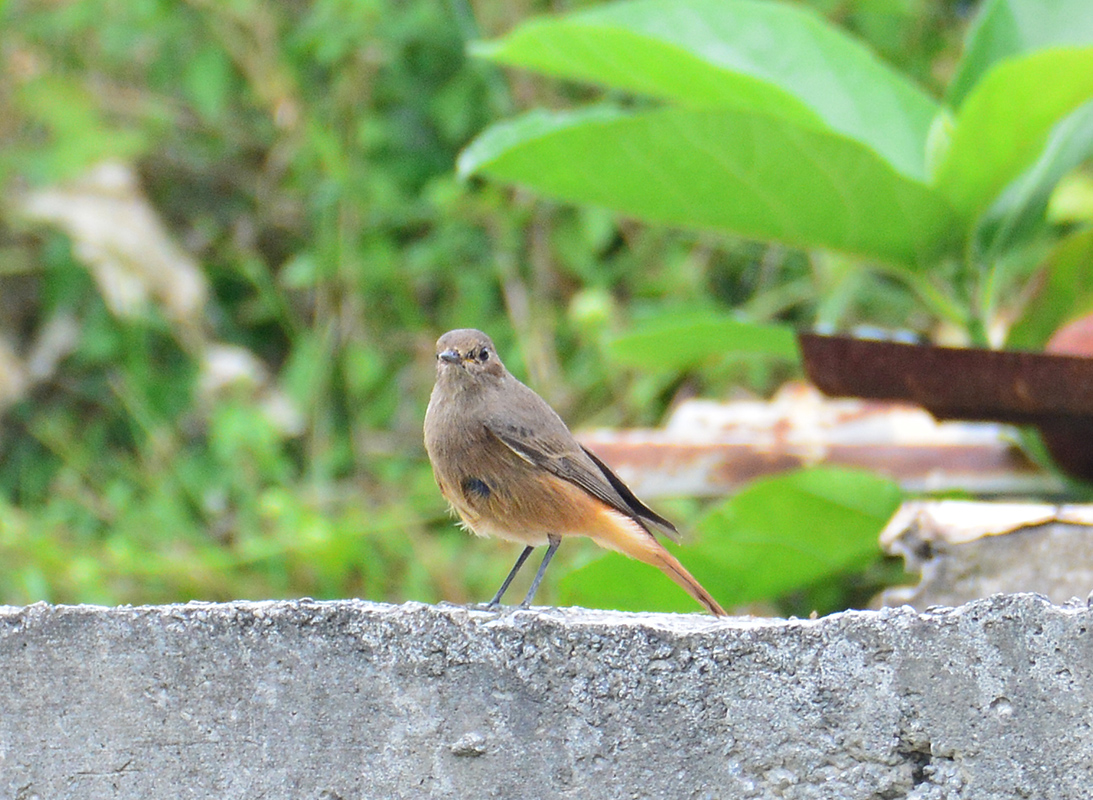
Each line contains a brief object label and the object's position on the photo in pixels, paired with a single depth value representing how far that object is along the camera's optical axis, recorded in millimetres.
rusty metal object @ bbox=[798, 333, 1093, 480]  5605
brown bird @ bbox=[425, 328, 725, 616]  5793
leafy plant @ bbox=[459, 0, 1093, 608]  5891
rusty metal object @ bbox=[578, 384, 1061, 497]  7305
